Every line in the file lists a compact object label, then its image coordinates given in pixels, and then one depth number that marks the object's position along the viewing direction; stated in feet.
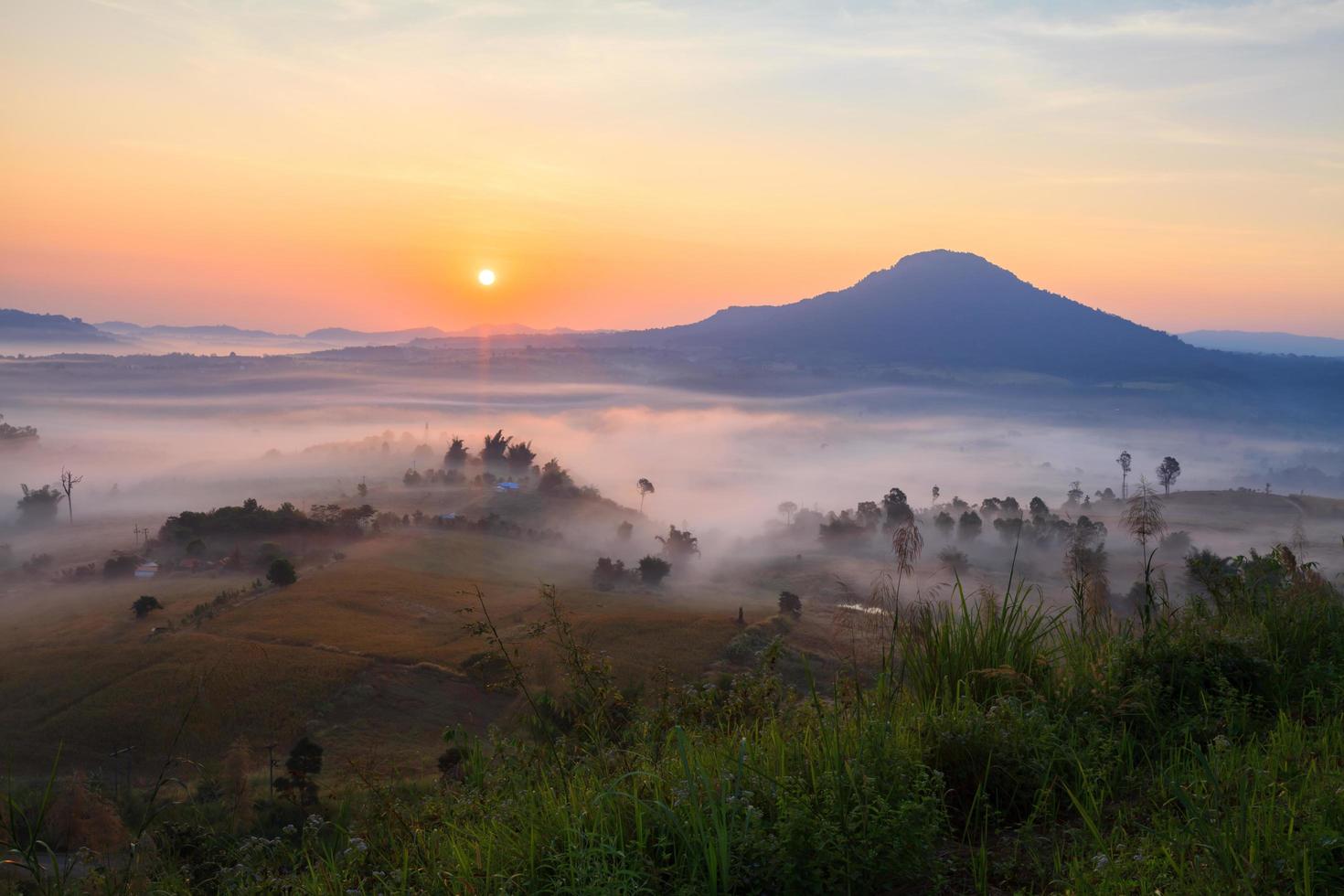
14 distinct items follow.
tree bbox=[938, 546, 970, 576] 251.97
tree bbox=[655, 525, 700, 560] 334.85
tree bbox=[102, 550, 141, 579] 257.75
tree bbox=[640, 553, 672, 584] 279.08
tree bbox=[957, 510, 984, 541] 334.03
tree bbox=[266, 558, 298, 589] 224.94
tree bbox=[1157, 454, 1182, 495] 375.39
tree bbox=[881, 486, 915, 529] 343.87
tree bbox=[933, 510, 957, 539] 346.27
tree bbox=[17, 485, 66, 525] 393.21
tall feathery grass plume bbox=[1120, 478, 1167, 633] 24.75
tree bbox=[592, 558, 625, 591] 270.26
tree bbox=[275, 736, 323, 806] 75.61
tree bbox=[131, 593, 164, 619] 199.52
